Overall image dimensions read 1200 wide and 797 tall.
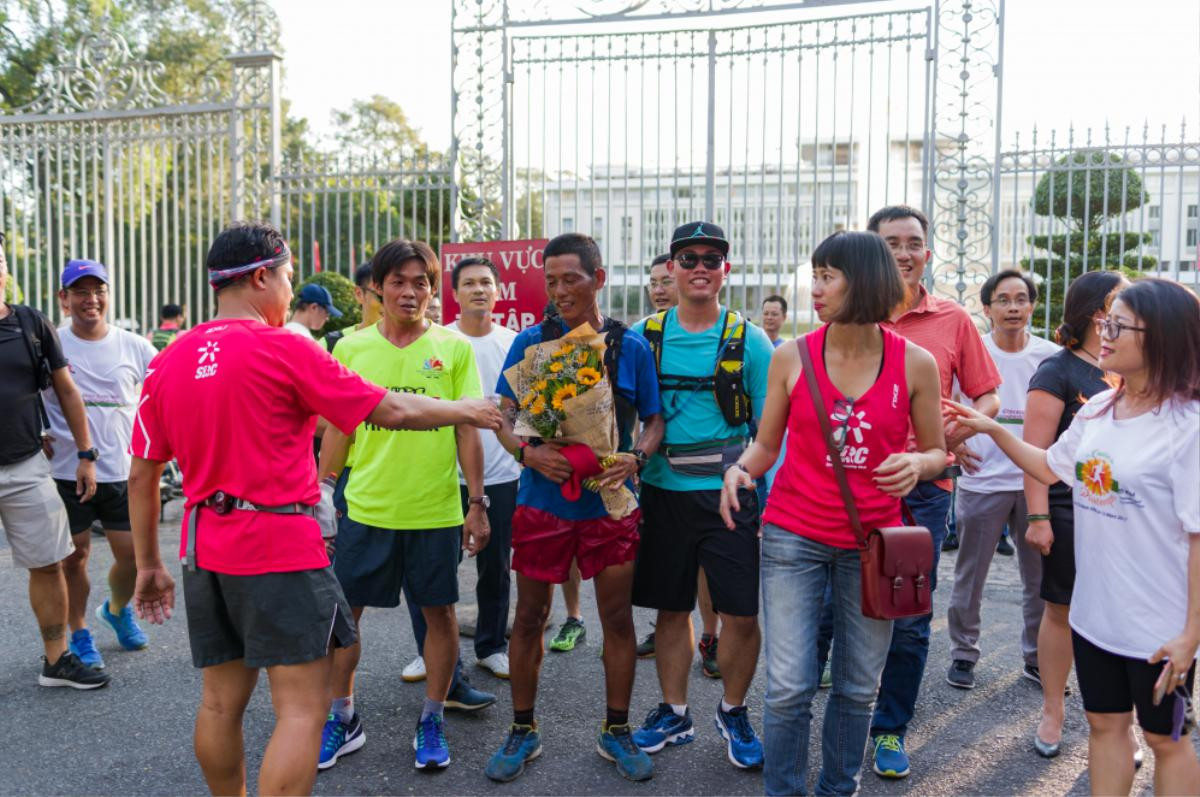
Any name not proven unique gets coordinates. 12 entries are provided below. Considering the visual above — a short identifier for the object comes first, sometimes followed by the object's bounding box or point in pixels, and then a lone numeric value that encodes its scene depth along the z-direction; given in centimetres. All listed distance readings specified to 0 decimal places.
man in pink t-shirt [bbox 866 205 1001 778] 389
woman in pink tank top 309
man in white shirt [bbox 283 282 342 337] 742
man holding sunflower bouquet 369
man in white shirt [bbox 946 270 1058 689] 480
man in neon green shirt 401
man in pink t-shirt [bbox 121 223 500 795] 289
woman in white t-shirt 269
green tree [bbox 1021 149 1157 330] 829
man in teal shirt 386
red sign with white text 710
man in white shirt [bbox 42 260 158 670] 511
